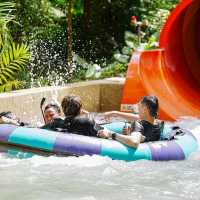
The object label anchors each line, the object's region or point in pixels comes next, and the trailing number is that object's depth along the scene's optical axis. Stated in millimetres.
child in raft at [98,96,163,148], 9442
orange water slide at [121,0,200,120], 14874
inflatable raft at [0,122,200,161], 9274
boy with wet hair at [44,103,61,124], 10216
